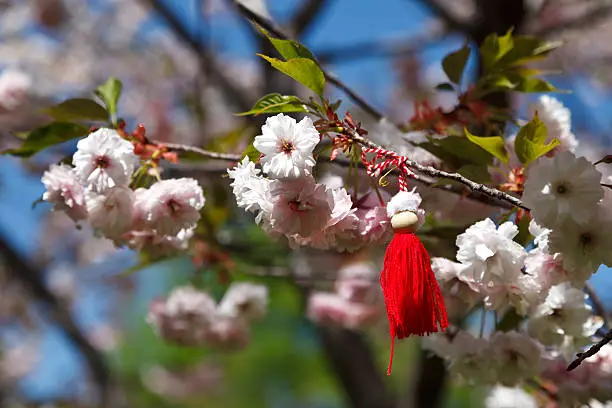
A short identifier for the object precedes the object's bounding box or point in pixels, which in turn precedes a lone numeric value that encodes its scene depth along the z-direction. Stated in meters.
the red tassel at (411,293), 1.54
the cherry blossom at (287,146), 1.53
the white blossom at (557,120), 1.67
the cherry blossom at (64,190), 1.63
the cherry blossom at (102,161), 1.59
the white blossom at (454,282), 1.61
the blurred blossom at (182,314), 2.05
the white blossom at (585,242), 1.52
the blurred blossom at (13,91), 1.87
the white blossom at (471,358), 1.68
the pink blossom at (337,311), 2.69
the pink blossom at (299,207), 1.54
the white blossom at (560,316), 1.62
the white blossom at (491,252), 1.56
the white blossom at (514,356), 1.66
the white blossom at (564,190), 1.51
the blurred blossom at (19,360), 6.47
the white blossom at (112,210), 1.62
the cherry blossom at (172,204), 1.62
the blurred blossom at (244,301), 2.15
